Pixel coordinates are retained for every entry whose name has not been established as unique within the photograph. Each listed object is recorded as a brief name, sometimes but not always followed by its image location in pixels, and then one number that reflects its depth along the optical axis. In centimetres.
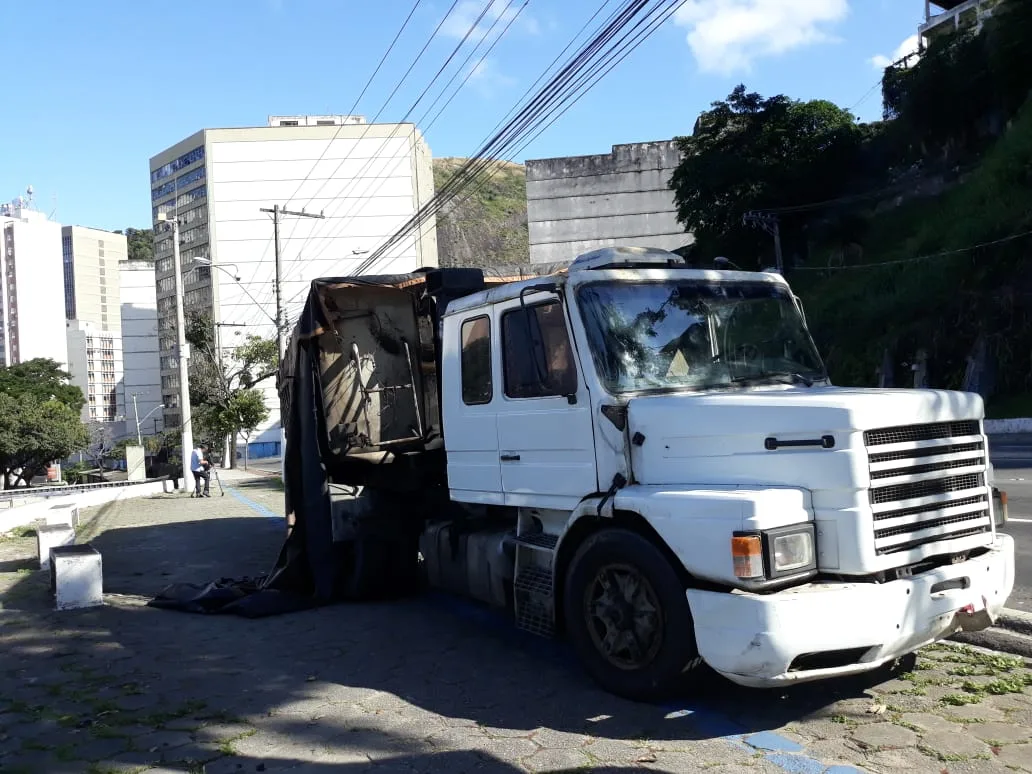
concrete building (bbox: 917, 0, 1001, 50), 5380
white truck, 425
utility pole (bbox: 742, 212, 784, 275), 4107
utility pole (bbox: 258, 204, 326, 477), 2857
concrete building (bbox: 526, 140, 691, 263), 6288
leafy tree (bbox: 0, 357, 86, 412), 8812
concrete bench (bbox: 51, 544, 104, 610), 782
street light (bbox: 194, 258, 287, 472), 2780
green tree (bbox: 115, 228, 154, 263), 17931
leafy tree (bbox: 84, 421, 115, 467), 8023
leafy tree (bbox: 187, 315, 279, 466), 5831
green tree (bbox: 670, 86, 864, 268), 4294
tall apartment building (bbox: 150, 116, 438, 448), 10382
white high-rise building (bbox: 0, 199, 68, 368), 15050
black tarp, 805
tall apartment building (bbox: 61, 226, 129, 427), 15900
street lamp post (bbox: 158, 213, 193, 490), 2868
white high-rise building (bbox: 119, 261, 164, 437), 11825
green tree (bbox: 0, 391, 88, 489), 6369
